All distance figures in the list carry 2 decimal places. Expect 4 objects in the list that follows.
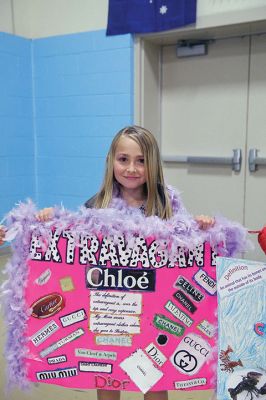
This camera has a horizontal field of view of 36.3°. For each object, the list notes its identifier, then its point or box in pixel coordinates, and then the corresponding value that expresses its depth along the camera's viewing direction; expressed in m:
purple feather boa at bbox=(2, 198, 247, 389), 1.30
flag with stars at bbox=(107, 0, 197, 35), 3.01
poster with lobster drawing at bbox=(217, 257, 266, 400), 1.20
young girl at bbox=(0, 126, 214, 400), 1.55
